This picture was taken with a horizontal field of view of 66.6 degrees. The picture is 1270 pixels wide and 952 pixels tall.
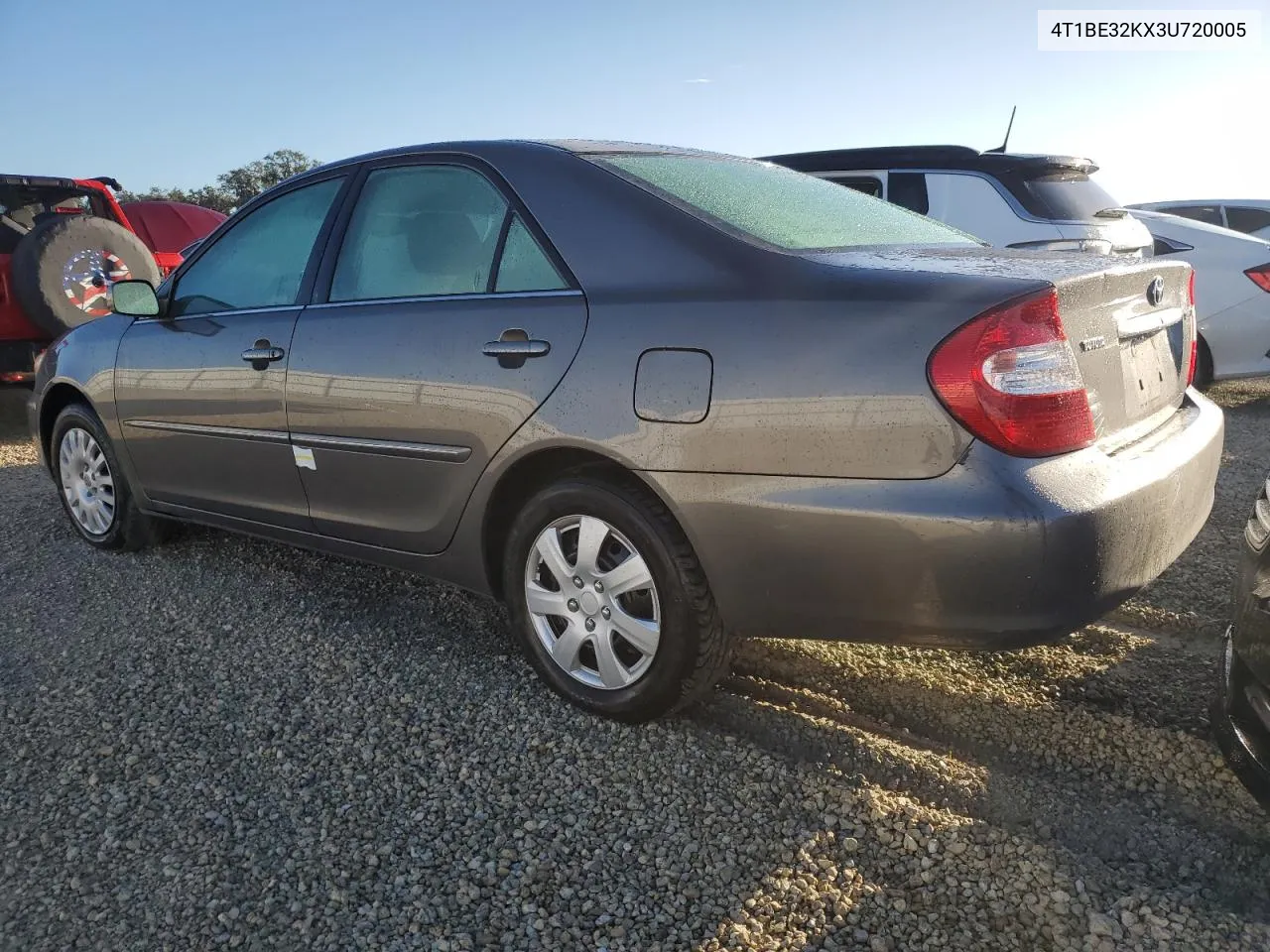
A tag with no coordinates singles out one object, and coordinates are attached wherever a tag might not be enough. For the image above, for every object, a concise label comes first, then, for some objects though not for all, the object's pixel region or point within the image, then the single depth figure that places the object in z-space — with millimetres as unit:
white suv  6027
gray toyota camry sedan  1981
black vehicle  1960
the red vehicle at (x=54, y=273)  6383
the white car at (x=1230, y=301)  6770
